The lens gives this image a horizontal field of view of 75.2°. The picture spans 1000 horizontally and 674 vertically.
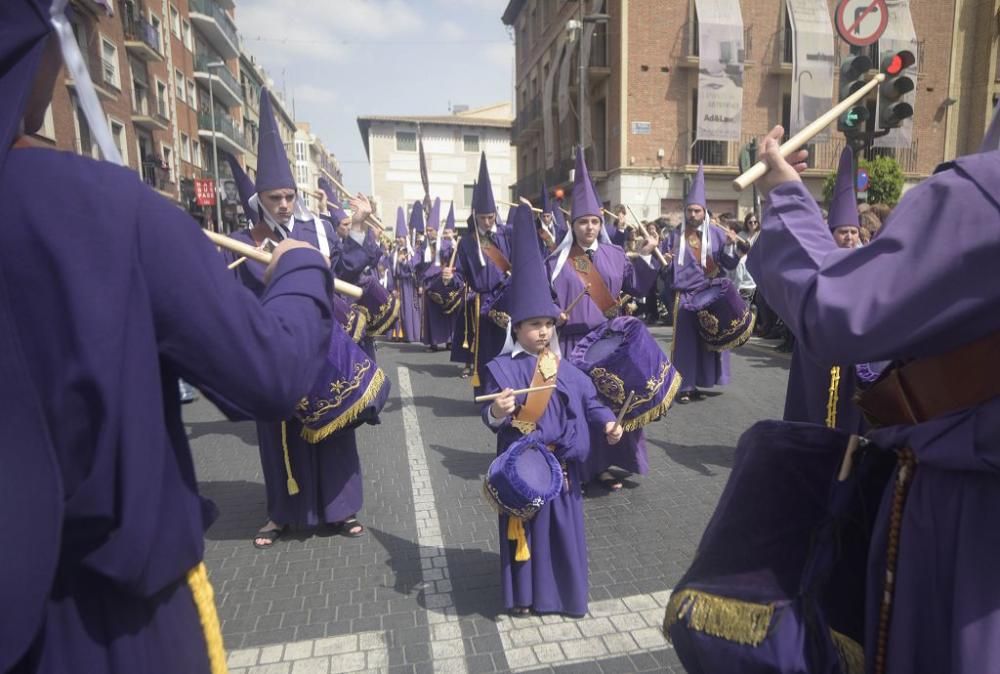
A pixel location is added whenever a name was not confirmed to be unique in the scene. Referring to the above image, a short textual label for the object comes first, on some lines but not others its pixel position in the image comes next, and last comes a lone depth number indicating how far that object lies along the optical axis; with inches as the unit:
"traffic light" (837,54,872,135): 250.4
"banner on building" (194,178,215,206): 1017.5
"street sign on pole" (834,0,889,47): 270.4
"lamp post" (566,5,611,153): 604.8
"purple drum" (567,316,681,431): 174.9
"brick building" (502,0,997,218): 884.6
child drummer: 132.6
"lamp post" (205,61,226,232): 1317.7
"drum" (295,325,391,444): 157.8
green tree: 654.1
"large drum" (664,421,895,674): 58.5
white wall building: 1924.2
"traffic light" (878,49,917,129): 250.6
